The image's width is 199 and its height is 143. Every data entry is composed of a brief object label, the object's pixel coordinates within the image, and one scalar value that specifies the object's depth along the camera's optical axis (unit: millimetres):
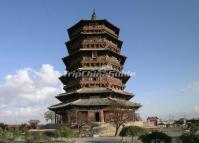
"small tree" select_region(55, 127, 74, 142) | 17454
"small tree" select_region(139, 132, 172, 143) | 11851
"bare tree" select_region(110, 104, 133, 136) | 21856
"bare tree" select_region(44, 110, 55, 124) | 42883
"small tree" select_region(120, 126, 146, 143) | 15270
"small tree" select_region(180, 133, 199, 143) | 11111
